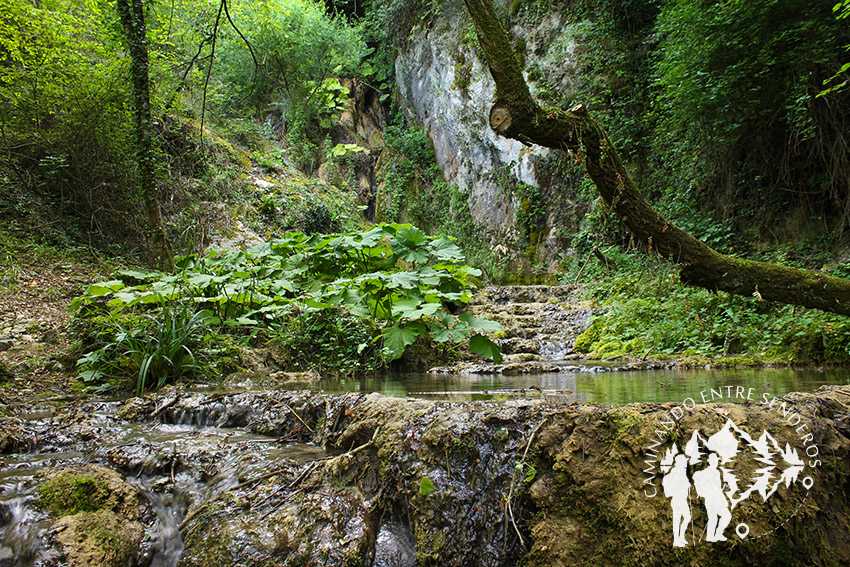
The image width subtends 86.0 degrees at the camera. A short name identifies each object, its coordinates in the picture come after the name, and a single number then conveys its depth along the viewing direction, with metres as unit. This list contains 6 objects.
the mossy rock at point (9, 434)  2.37
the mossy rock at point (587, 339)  6.24
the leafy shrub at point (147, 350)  3.61
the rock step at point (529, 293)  9.53
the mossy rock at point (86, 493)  1.82
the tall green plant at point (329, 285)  3.12
